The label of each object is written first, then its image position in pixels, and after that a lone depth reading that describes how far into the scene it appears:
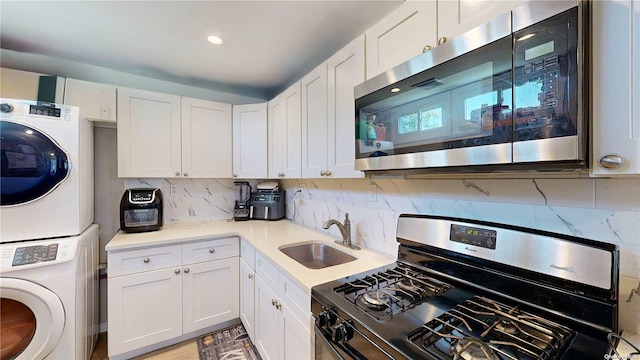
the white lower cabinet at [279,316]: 1.17
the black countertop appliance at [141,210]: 2.10
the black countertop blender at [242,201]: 2.68
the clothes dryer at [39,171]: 1.45
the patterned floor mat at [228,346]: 1.90
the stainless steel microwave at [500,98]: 0.61
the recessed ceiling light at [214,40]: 1.76
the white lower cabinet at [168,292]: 1.80
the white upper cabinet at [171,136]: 2.11
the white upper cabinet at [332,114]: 1.38
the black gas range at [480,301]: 0.69
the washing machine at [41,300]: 1.34
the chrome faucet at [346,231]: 1.73
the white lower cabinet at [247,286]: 1.89
